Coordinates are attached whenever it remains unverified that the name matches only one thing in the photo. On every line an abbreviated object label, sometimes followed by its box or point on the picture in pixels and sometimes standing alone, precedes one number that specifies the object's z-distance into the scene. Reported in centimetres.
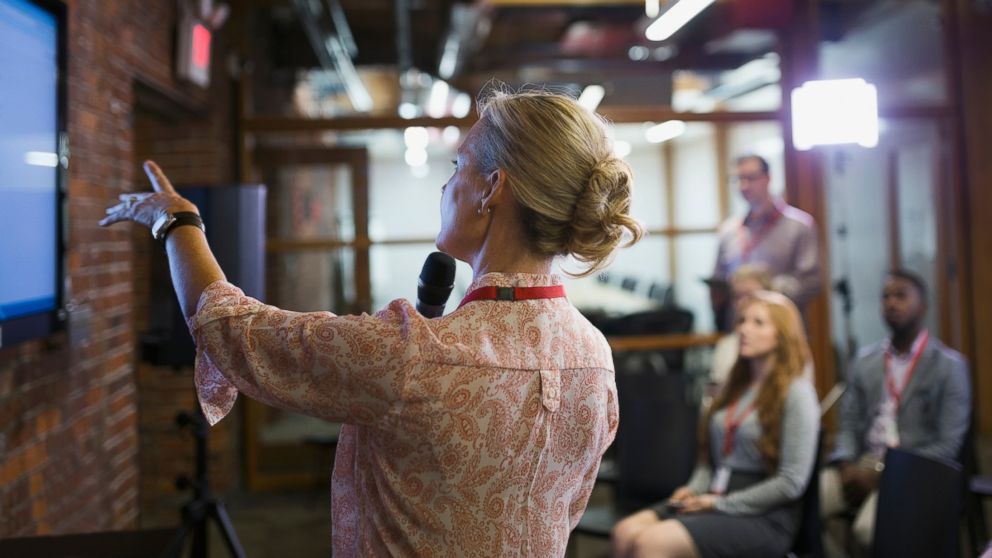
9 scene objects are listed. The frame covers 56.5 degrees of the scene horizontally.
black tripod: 266
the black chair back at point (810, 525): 285
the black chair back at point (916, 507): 210
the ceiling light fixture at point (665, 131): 534
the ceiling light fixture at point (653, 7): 421
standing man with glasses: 452
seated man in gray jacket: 337
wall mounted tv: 190
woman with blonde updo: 111
